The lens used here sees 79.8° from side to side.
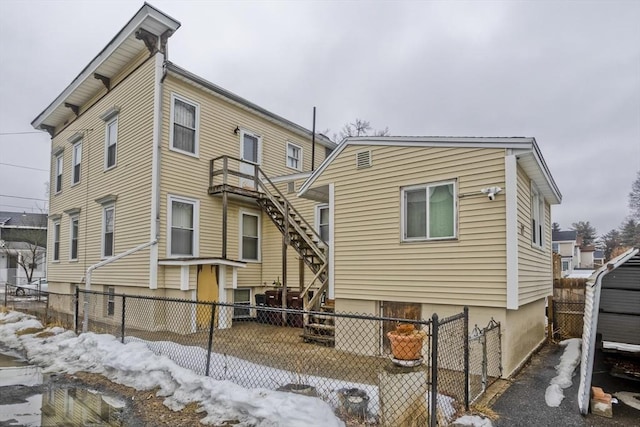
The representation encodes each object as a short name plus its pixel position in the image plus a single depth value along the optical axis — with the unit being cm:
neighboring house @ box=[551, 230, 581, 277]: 4216
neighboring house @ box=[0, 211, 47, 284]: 3122
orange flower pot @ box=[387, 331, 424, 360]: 448
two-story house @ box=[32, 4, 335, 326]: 1082
